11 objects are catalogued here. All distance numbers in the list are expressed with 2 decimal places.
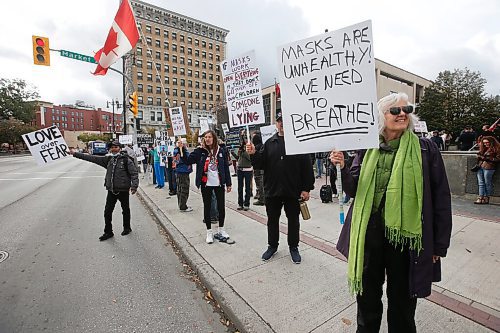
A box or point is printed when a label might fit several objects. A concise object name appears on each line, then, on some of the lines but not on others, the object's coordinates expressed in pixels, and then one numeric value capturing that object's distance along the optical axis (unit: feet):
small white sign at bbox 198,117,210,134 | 24.12
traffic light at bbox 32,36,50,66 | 31.24
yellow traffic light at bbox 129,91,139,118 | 44.39
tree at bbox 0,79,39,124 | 174.24
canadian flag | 25.17
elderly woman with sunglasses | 6.03
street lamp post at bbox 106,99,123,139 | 108.04
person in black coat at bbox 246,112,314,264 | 12.02
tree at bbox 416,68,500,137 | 108.27
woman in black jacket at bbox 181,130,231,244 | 15.17
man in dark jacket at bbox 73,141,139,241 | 17.30
